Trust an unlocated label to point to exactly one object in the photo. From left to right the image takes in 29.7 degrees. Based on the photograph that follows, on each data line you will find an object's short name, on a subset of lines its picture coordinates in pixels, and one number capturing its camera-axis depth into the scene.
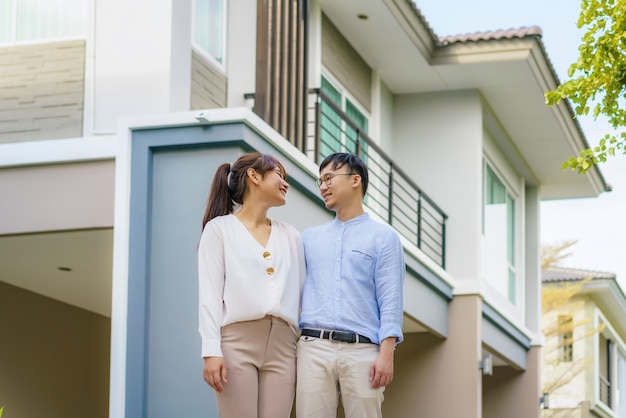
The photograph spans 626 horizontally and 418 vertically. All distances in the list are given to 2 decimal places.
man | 5.05
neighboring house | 25.95
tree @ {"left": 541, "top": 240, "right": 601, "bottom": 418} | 25.05
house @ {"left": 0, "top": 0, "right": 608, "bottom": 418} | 7.93
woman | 4.91
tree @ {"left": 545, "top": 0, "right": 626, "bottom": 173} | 8.20
